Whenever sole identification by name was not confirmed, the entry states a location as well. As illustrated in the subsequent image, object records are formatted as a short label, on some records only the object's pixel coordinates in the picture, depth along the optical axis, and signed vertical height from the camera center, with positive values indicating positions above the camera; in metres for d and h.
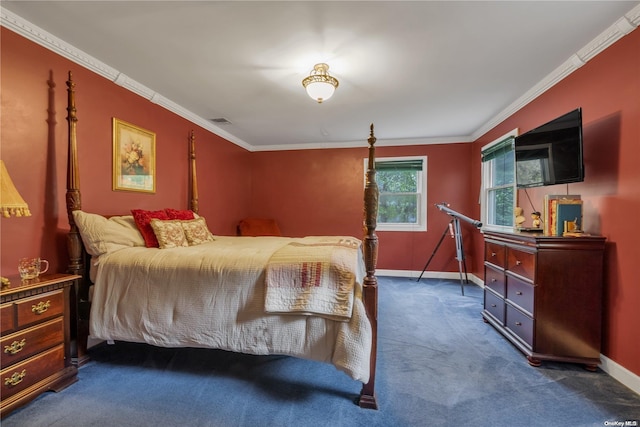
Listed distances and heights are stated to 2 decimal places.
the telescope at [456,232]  4.02 -0.32
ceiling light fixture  2.30 +1.07
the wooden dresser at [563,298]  1.95 -0.62
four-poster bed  1.61 -0.54
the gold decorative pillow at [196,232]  2.61 -0.22
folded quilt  1.59 -0.44
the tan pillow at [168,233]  2.30 -0.21
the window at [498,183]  3.45 +0.40
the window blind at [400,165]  4.73 +0.80
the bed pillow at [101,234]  2.00 -0.19
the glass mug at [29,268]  1.66 -0.37
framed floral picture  2.55 +0.50
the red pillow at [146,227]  2.32 -0.16
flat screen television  2.04 +0.50
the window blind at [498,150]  3.35 +0.82
